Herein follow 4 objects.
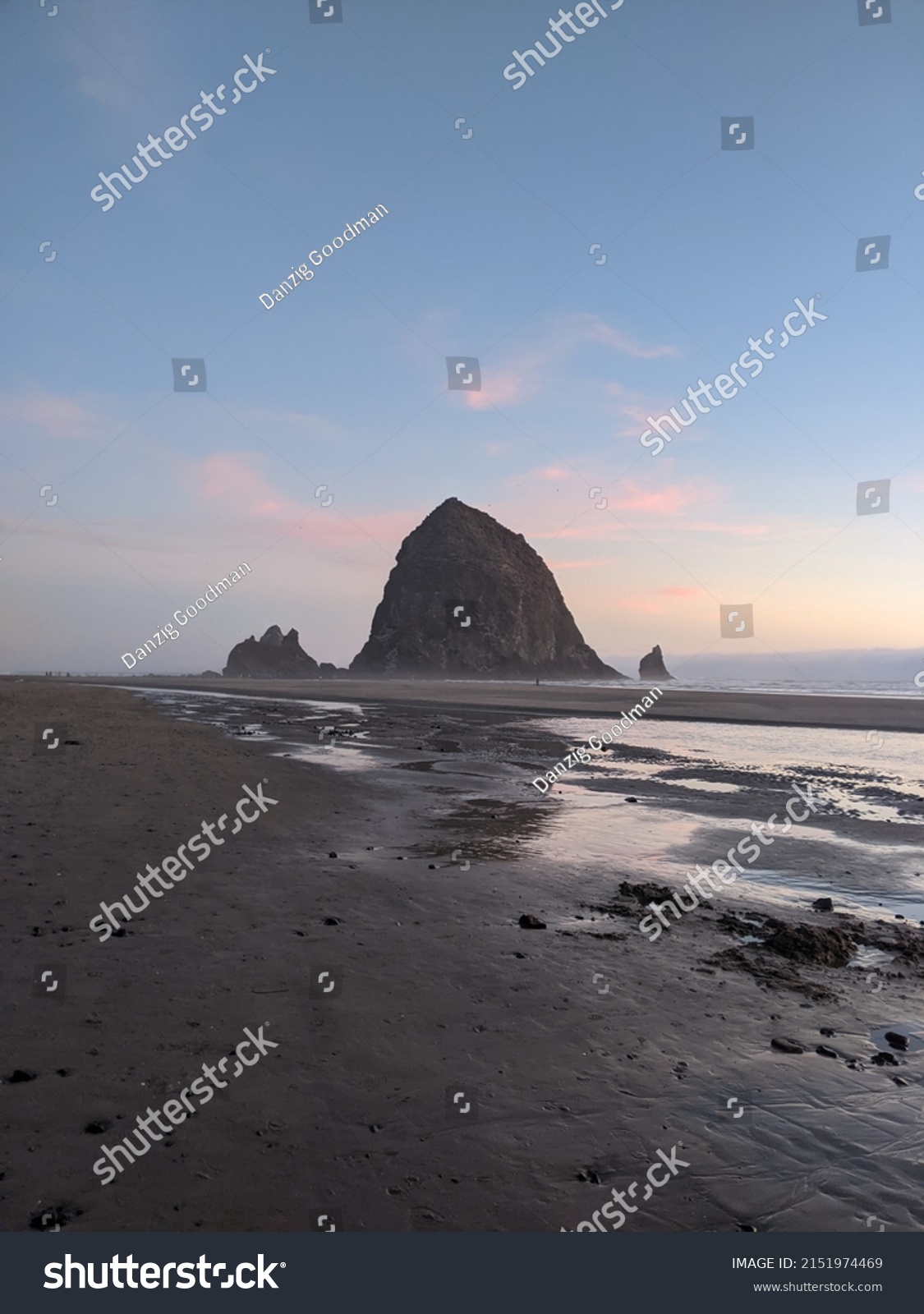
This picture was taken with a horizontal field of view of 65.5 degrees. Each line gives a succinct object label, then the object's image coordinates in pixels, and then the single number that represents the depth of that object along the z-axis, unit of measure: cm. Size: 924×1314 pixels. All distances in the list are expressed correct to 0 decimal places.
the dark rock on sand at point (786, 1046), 515
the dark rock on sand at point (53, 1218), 326
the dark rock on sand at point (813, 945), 685
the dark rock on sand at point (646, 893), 853
